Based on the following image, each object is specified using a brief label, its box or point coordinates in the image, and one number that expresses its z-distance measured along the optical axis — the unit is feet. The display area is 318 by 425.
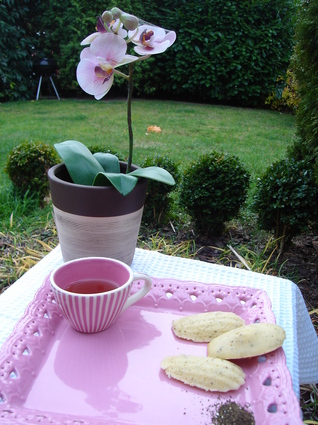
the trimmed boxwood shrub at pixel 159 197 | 7.86
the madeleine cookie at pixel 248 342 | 2.58
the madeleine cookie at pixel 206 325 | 2.89
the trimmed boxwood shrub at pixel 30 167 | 9.20
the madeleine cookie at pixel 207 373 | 2.44
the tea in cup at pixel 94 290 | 2.70
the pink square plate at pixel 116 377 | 2.28
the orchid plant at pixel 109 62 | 3.36
